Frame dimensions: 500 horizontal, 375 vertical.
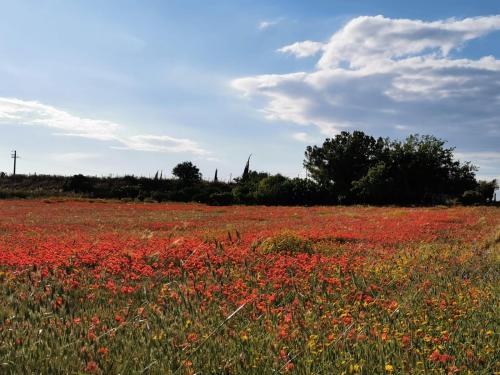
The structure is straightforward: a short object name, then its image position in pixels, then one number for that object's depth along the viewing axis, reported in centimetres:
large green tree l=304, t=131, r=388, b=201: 5806
